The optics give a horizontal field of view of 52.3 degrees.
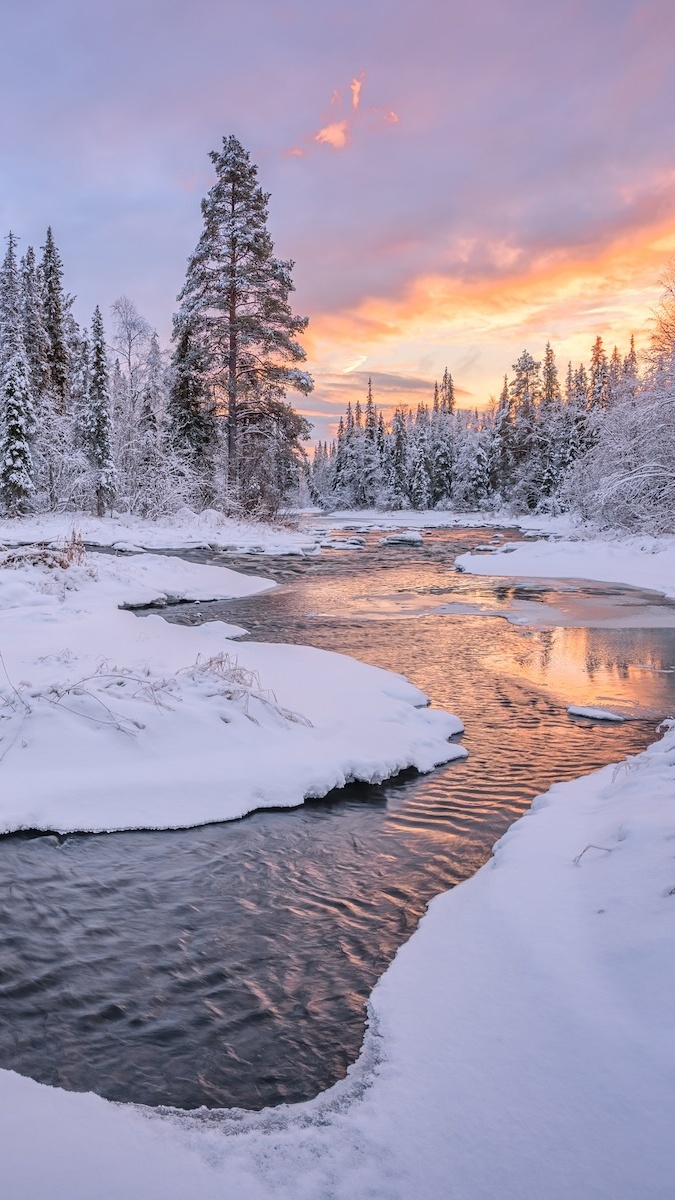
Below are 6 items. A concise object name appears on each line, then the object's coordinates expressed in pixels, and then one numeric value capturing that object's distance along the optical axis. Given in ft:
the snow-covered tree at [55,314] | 146.00
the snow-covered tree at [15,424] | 103.50
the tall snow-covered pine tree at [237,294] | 96.27
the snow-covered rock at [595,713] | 24.59
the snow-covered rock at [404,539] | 109.19
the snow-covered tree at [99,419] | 108.78
